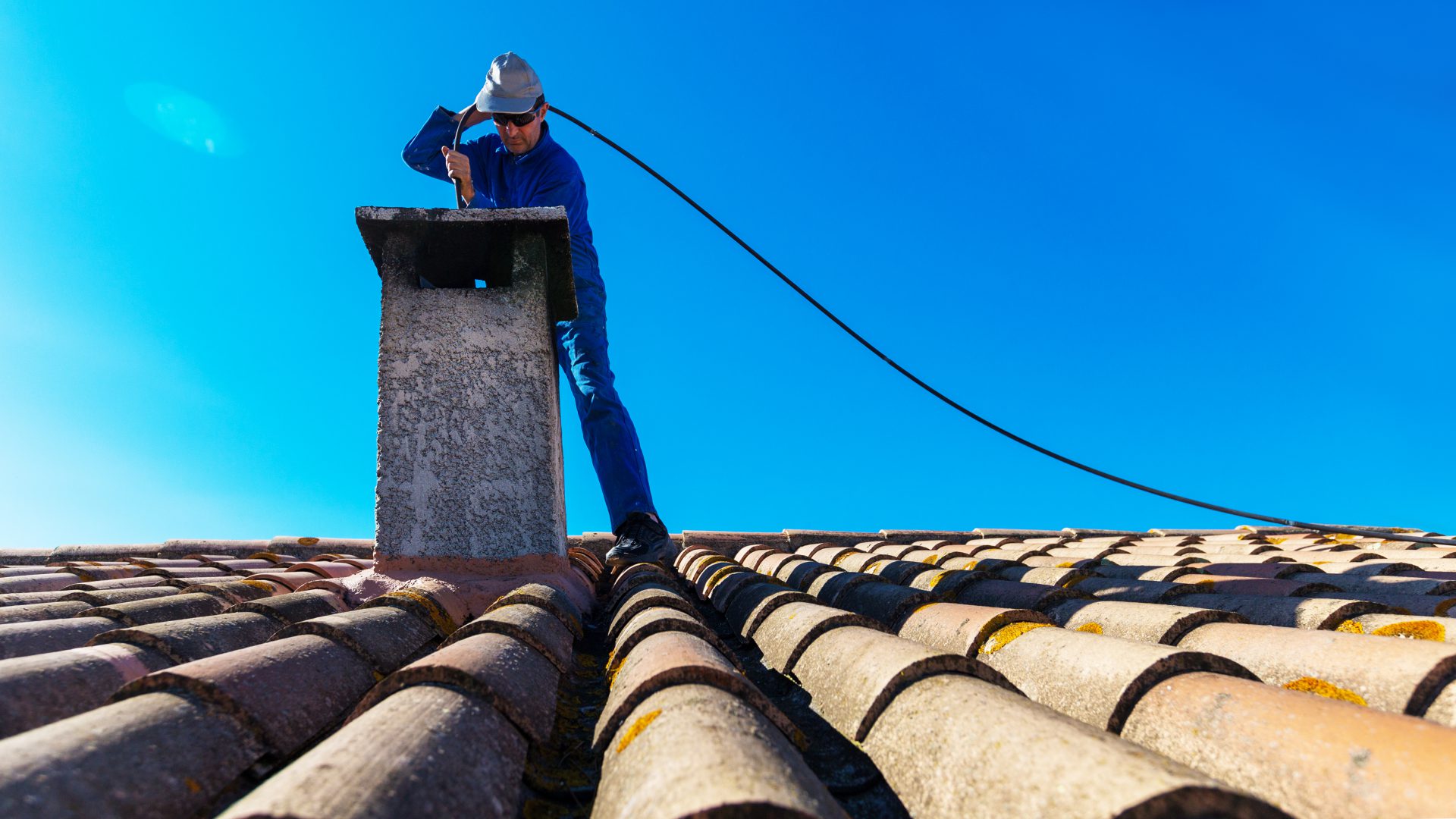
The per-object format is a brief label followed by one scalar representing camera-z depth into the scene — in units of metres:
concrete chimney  3.02
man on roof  3.88
